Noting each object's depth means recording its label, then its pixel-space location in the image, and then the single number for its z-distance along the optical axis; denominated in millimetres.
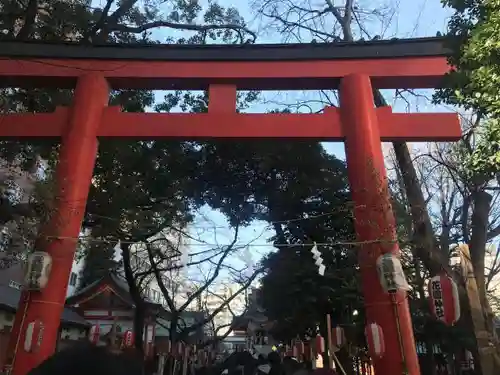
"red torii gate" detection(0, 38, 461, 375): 7148
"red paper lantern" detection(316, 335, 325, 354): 13266
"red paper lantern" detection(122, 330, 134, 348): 15875
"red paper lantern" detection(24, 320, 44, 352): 6594
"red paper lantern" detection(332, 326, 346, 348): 12219
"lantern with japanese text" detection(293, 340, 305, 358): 16730
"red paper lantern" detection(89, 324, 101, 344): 15033
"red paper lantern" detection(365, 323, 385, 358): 6855
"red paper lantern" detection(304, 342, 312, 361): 15588
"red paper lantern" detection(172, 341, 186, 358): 19956
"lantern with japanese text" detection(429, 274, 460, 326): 7469
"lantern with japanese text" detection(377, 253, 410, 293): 6832
